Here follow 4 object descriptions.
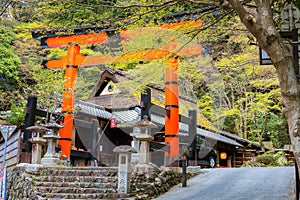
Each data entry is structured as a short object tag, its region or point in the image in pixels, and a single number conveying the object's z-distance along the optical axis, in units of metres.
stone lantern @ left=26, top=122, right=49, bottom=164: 9.29
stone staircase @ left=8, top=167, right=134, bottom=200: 7.39
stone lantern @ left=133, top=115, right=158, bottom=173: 8.12
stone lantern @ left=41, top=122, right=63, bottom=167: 9.64
